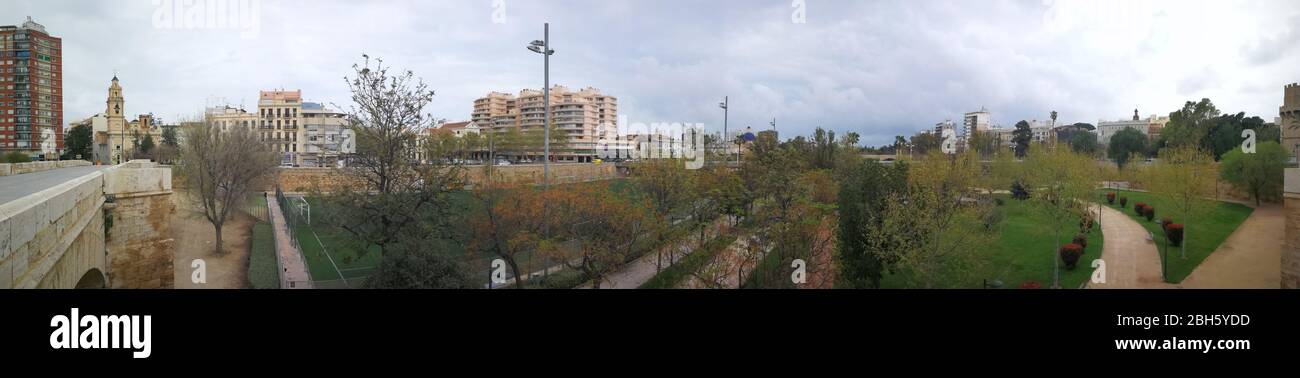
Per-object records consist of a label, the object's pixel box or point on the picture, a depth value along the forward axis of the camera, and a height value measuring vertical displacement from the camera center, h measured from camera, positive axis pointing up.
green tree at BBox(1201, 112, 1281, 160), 38.09 +3.08
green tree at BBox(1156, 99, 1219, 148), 39.28 +3.87
